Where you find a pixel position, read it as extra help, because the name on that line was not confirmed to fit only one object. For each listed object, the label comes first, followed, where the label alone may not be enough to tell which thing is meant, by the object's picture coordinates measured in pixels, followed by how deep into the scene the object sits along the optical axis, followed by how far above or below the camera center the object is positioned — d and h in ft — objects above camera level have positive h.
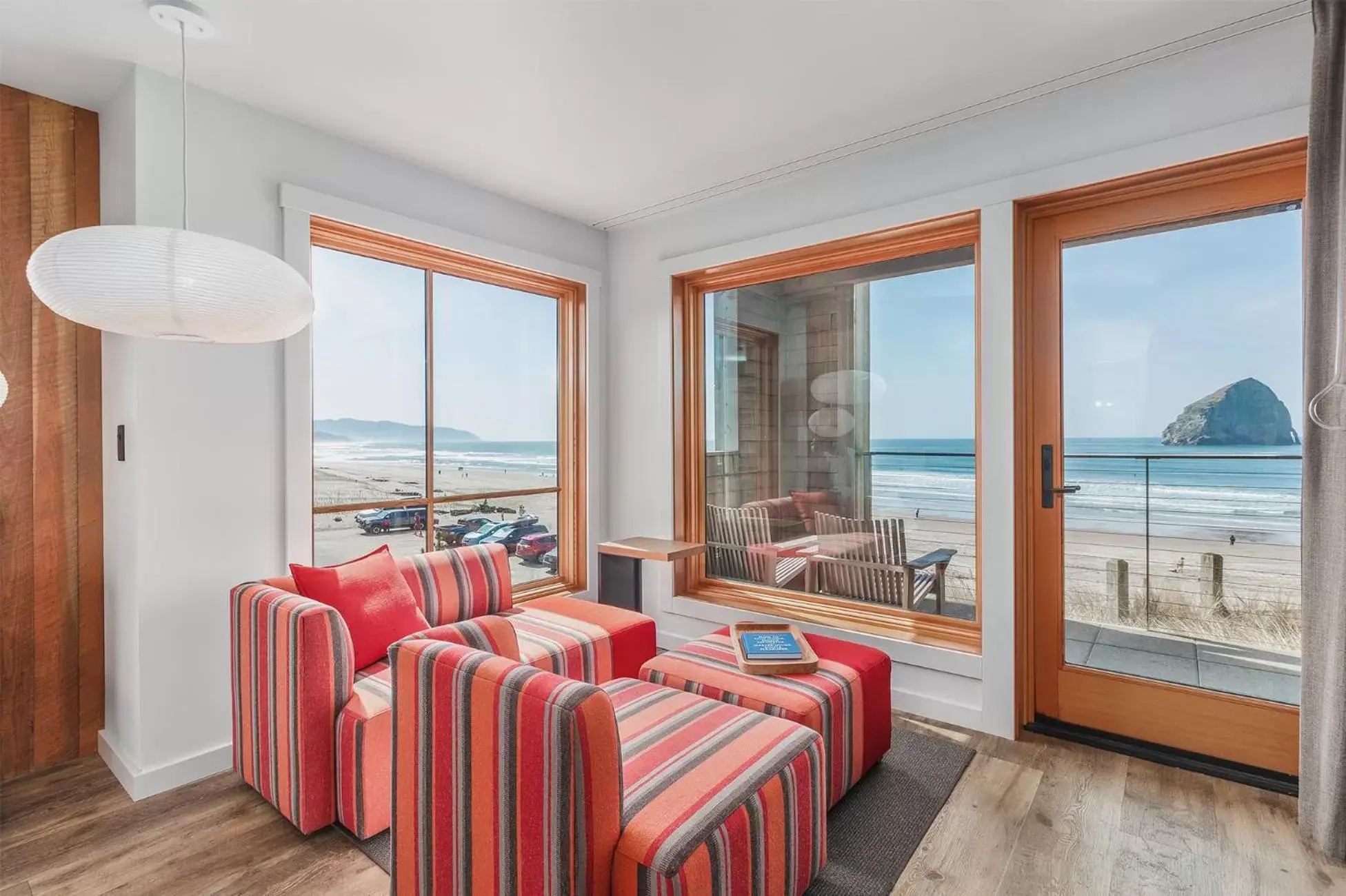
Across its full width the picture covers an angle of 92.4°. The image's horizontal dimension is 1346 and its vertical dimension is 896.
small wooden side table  11.41 -2.22
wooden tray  7.39 -2.56
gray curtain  6.22 -0.55
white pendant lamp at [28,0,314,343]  5.22 +1.41
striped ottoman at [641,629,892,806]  6.82 -2.72
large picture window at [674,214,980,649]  9.87 +0.20
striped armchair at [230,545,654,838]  6.39 -2.69
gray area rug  6.05 -4.03
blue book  7.74 -2.50
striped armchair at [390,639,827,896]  4.07 -2.59
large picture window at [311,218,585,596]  9.77 +0.71
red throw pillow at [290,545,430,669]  7.45 -1.81
